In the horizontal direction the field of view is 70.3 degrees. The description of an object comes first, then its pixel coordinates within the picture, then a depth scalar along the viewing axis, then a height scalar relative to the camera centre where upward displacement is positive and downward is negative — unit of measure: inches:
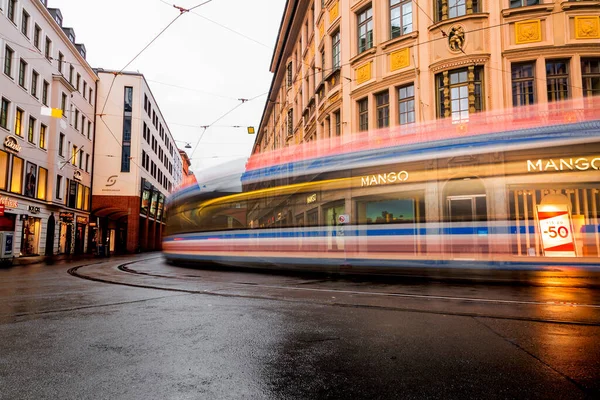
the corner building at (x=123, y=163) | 1699.1 +313.7
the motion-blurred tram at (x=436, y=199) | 350.3 +38.0
